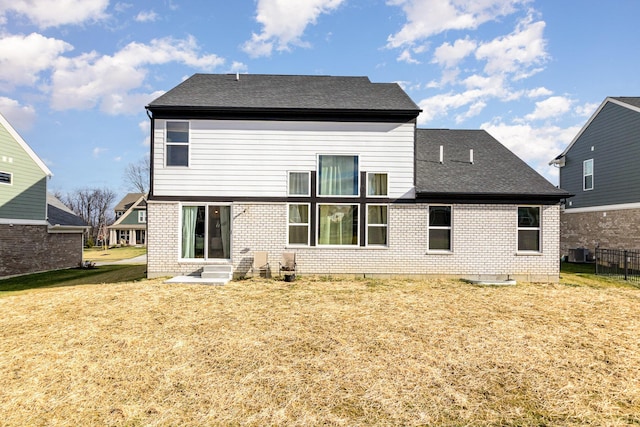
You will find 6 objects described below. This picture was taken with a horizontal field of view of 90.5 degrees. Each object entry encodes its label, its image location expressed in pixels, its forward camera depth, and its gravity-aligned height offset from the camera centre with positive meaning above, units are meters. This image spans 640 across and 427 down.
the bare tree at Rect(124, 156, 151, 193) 48.28 +5.38
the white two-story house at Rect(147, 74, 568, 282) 11.77 +0.74
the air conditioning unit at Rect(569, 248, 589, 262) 19.03 -1.90
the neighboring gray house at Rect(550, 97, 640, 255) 16.92 +2.62
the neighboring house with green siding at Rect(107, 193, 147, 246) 44.91 -1.25
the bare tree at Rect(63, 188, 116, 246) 68.00 +3.16
